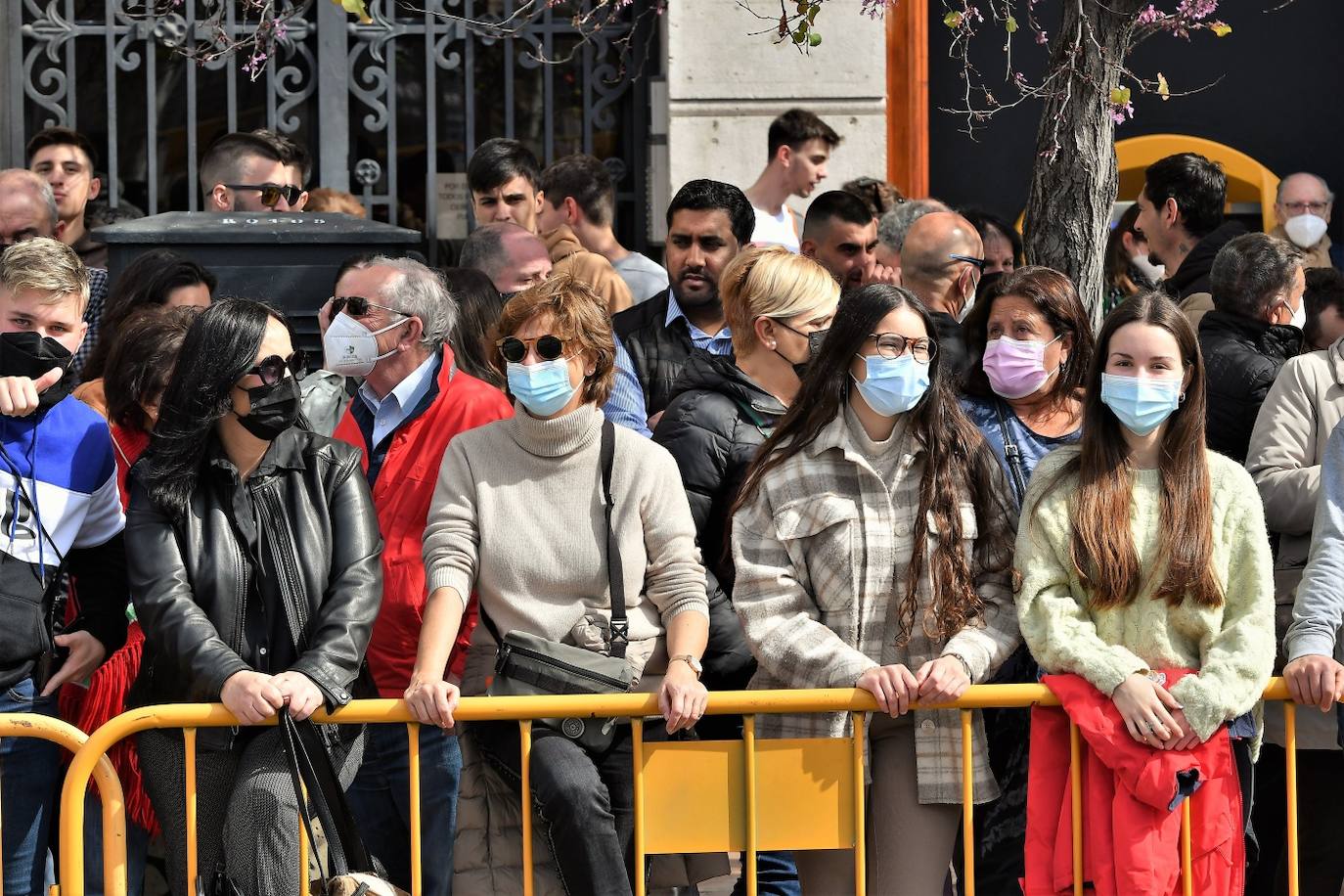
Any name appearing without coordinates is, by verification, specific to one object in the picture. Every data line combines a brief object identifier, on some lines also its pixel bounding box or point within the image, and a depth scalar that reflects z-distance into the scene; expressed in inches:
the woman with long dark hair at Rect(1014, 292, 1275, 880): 353.7
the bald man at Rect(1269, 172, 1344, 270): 721.6
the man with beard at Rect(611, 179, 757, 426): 514.0
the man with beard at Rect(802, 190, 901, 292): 597.3
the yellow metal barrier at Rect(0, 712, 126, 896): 342.6
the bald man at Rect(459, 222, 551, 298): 546.6
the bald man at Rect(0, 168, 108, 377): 603.5
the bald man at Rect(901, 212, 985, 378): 517.0
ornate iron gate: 727.7
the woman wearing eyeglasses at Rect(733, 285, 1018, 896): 366.3
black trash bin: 521.7
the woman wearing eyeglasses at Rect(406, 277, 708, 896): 366.0
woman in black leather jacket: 347.3
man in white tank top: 660.1
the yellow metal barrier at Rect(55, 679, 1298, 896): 353.4
